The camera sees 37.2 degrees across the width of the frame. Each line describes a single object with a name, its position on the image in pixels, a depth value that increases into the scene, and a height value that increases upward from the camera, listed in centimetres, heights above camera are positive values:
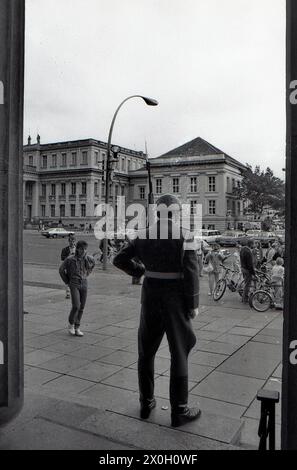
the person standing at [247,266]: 1037 -81
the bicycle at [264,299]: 955 -150
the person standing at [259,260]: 1094 -98
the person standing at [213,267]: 1138 -92
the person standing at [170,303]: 355 -58
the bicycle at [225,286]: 1077 -138
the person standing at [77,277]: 702 -74
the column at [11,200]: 304 +21
